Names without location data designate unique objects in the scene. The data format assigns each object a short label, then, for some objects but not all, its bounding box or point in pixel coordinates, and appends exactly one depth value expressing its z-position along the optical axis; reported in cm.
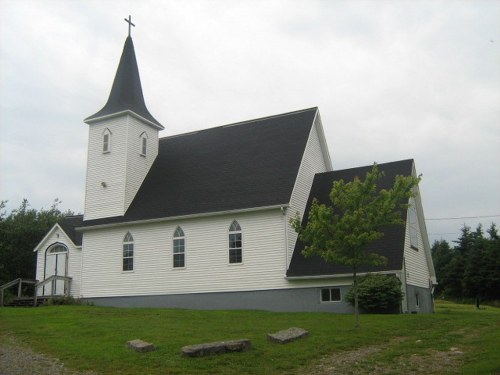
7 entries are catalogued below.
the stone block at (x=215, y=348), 1366
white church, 2617
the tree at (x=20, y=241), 4091
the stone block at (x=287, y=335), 1527
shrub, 2262
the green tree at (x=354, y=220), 1819
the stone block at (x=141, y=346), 1433
